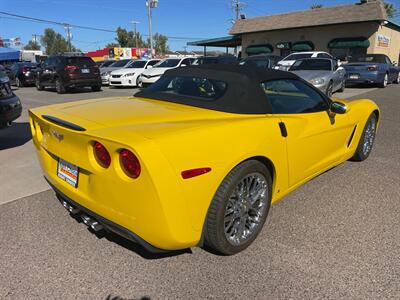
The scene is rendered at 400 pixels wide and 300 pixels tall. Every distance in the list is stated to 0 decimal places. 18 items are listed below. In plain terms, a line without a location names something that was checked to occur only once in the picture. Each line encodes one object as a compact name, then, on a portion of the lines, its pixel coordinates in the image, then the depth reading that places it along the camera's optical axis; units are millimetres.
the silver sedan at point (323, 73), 11711
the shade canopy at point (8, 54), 39466
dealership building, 27000
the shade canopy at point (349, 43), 26797
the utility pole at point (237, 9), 54125
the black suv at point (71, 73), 15500
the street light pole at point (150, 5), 38281
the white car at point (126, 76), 17469
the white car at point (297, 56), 17234
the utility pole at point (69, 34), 77688
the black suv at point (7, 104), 5477
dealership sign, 28031
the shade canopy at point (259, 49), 33125
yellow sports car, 2219
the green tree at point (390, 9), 56819
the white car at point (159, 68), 16359
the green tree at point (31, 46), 136350
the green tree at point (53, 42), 128112
